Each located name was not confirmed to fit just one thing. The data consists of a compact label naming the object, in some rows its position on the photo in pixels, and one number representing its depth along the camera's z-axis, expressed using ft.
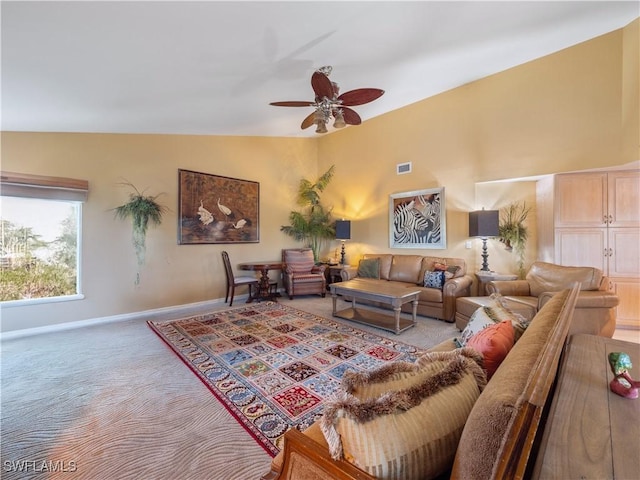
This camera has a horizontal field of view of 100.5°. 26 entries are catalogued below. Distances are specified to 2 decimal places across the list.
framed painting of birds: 15.35
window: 10.87
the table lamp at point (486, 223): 12.91
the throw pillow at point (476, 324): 5.06
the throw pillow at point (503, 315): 4.48
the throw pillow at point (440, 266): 14.14
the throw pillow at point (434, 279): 13.42
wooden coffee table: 11.14
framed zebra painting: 15.52
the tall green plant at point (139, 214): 13.29
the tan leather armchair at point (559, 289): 9.23
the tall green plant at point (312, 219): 20.18
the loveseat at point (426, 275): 12.77
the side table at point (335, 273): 18.33
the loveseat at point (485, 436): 1.68
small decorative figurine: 3.10
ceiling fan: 9.02
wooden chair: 15.61
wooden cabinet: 11.34
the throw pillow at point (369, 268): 16.71
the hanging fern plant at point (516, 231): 13.82
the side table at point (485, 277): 12.87
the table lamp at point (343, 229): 19.07
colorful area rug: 6.38
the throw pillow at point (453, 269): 13.86
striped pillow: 2.17
